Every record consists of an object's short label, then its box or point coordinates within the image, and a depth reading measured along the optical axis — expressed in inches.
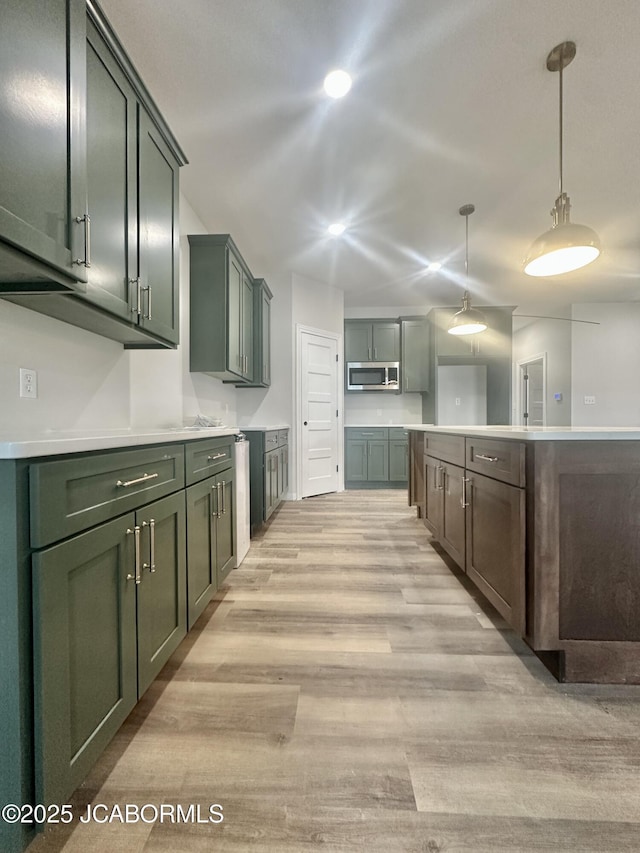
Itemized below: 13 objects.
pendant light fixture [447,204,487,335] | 131.7
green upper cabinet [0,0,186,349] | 37.3
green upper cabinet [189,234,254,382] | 114.1
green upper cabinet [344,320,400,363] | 215.3
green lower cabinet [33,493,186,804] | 30.3
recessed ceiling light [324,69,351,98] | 75.1
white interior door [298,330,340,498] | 180.7
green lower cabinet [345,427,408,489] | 206.2
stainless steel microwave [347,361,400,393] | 213.5
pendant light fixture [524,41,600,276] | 71.8
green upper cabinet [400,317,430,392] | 214.7
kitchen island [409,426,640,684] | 51.8
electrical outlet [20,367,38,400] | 53.1
